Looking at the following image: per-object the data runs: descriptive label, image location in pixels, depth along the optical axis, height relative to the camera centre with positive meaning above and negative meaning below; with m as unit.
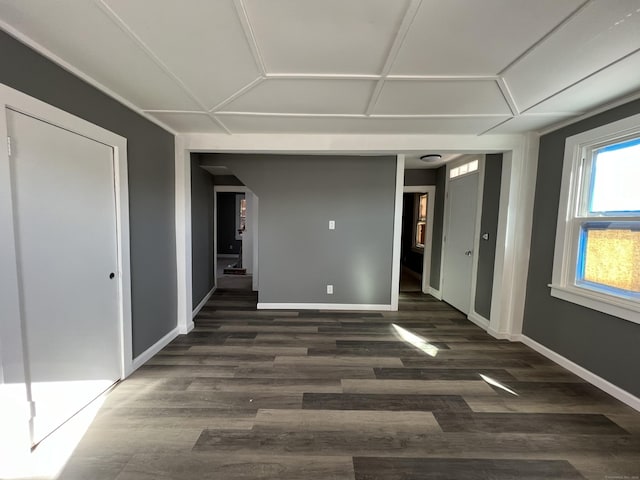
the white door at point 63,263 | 1.38 -0.31
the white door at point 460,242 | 3.58 -0.24
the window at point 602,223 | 1.91 +0.06
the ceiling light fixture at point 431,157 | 3.43 +0.98
